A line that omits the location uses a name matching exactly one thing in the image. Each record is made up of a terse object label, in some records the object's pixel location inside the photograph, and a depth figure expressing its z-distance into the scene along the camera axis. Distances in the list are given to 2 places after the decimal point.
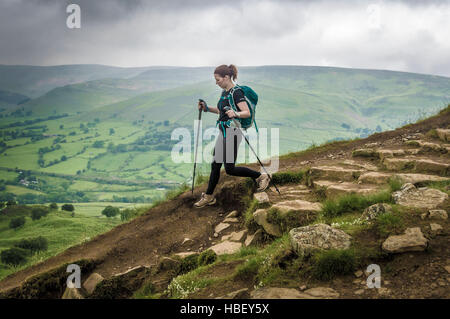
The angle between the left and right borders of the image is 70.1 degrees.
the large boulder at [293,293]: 4.19
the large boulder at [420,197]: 5.62
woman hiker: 8.34
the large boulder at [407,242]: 4.58
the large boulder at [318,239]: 4.88
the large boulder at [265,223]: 7.14
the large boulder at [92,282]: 7.05
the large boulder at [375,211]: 5.53
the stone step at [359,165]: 9.58
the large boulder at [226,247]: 7.30
